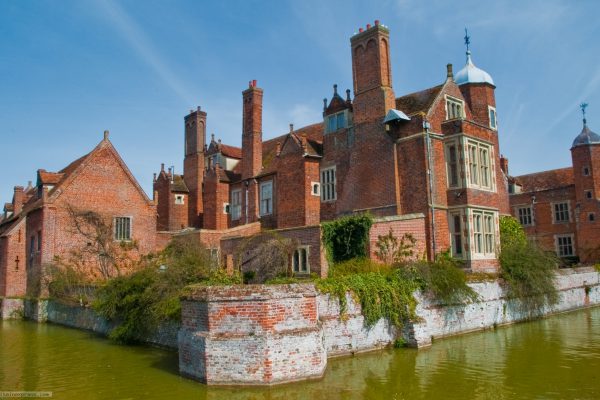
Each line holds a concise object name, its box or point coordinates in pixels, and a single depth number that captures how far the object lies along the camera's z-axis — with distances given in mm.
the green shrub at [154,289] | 15734
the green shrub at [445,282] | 16094
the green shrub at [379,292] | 14266
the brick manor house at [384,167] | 20609
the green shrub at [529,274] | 20000
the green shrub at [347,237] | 18703
